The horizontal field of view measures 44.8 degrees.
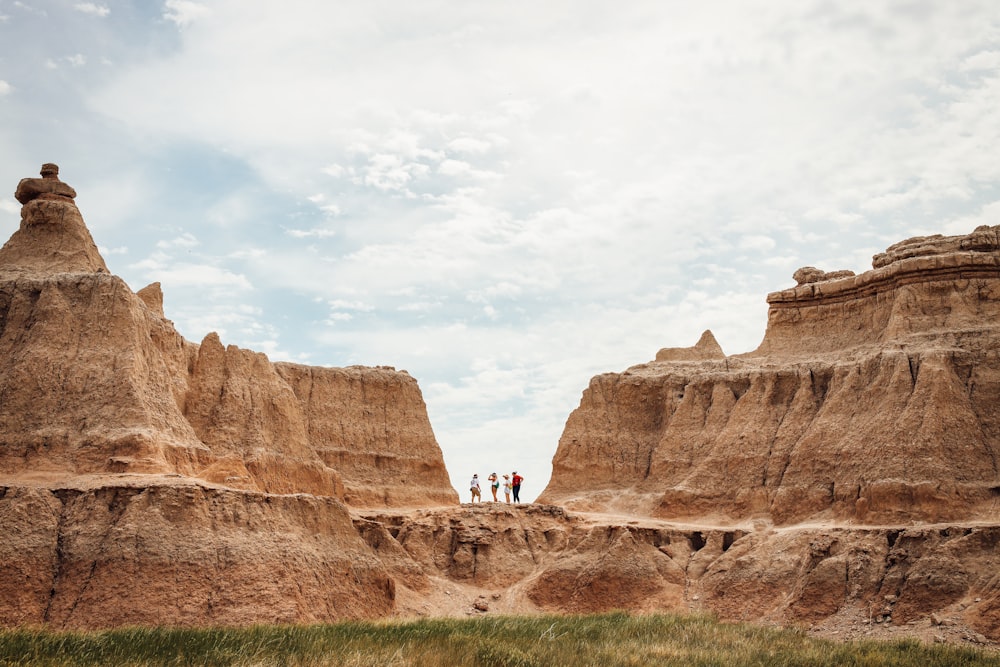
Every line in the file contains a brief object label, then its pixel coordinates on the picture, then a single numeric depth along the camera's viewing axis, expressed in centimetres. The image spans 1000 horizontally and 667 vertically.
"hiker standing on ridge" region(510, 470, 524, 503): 5745
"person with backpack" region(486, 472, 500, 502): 5922
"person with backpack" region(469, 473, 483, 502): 5781
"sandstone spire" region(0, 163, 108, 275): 4259
